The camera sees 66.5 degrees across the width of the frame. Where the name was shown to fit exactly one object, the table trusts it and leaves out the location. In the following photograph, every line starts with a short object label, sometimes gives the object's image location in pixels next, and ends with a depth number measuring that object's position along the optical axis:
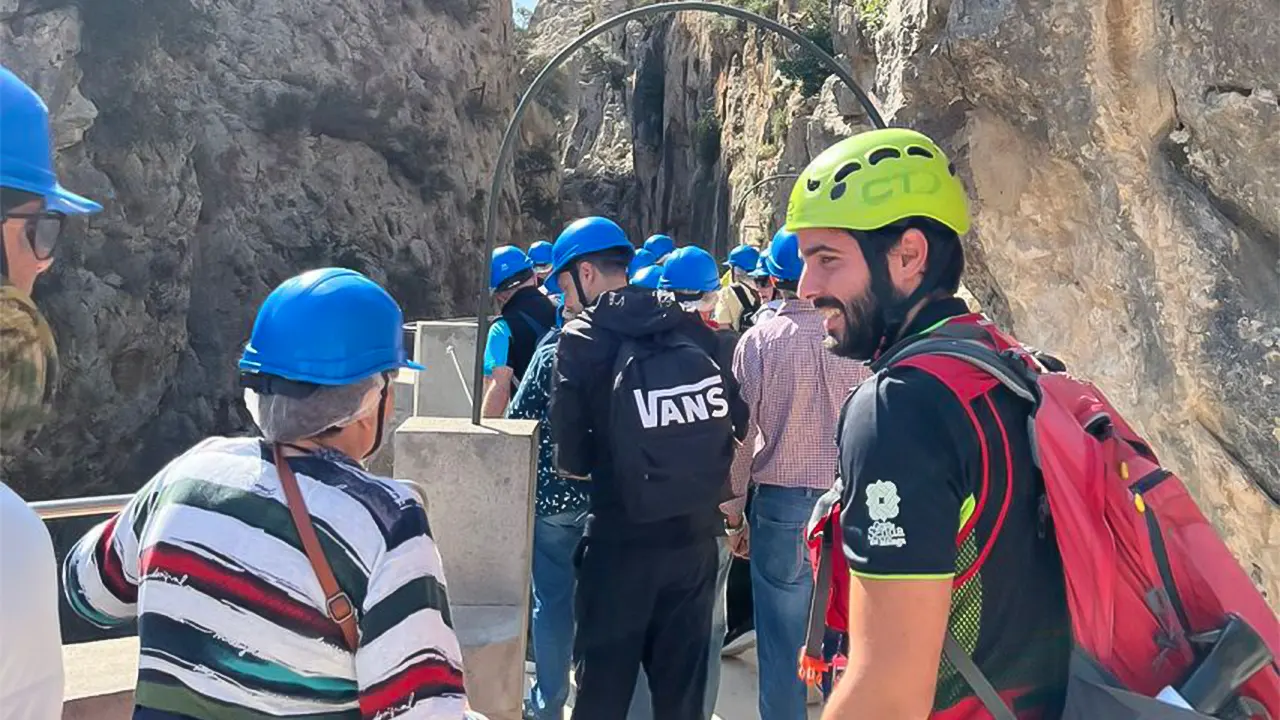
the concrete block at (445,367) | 7.54
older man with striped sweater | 1.54
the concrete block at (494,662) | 3.63
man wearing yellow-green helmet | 1.42
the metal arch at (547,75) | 4.08
